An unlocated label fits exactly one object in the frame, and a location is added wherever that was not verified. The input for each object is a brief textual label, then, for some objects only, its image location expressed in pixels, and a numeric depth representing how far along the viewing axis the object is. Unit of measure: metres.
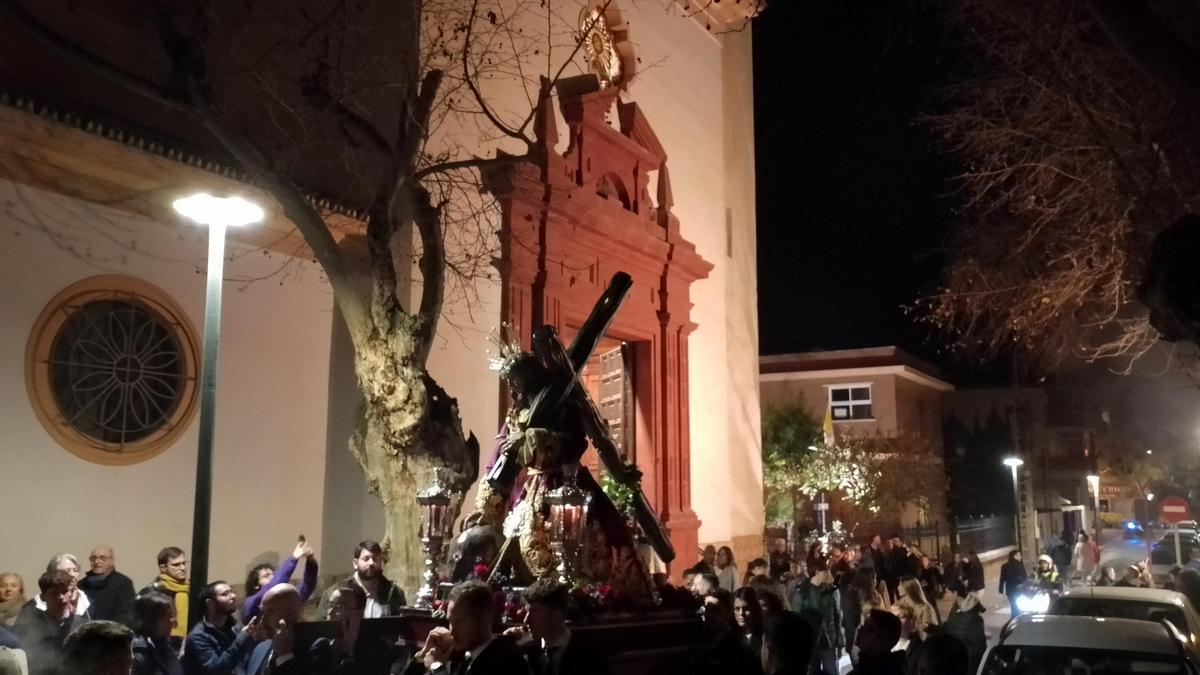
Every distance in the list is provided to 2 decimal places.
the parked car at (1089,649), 6.91
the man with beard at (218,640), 5.71
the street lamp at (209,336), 7.72
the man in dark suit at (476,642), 4.28
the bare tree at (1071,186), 9.57
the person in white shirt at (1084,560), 20.81
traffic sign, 26.44
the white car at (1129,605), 9.38
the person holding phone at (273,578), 7.31
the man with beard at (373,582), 7.91
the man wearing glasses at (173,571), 8.12
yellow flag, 30.75
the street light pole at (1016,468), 27.73
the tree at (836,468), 30.62
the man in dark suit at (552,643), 4.73
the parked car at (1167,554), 24.94
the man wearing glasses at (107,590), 8.19
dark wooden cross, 7.66
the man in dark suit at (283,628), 4.84
